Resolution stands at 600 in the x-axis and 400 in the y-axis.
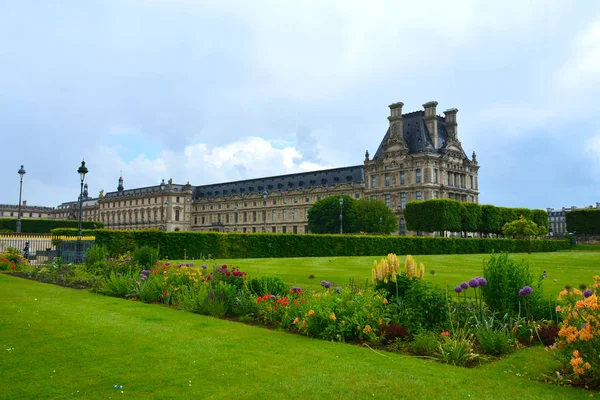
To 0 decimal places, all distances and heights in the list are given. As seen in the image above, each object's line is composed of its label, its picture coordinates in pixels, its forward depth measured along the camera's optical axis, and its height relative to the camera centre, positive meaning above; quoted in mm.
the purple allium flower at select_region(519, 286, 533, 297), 8055 -734
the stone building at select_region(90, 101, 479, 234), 84812 +12410
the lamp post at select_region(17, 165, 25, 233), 41509 +6220
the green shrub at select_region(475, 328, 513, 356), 7430 -1445
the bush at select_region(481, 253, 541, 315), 8969 -701
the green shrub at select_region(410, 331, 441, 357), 7336 -1457
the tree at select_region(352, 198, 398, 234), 74875 +4324
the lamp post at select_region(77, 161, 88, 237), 28875 +4497
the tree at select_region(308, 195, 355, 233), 80125 +5197
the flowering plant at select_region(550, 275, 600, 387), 5738 -1163
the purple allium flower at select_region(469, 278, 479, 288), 8062 -604
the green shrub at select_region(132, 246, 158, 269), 17328 -319
